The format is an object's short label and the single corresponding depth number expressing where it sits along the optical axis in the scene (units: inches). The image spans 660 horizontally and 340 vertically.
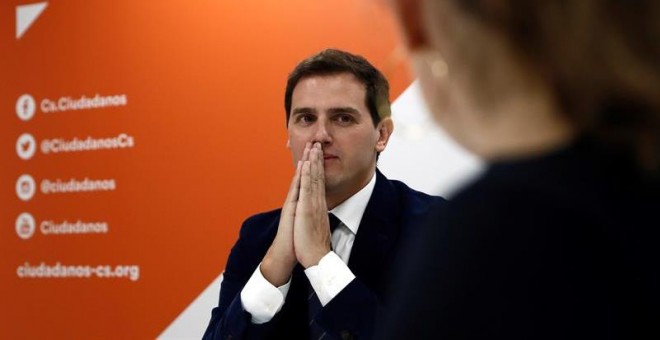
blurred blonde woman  49.8
